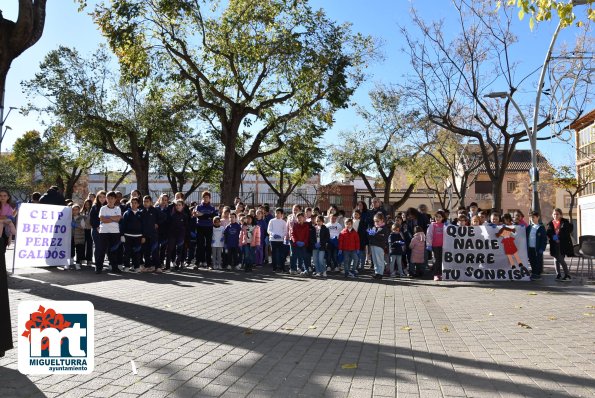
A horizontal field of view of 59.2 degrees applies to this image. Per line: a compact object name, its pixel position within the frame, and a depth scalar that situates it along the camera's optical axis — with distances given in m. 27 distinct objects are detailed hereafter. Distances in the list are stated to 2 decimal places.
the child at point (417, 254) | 14.37
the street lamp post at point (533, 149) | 16.66
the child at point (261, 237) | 16.30
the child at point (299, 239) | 14.41
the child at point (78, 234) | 13.75
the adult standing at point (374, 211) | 15.70
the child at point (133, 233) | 13.19
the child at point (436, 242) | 13.66
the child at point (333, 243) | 15.42
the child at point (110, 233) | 12.57
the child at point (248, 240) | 14.80
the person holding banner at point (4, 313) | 4.65
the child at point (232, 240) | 14.91
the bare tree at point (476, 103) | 21.38
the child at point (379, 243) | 13.88
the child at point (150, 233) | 13.42
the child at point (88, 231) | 13.91
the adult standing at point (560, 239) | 13.37
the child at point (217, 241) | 15.02
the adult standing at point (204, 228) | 15.05
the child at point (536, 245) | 13.70
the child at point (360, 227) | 15.33
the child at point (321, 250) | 14.41
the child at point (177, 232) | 14.03
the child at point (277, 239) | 15.30
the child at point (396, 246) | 14.31
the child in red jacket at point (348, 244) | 14.13
